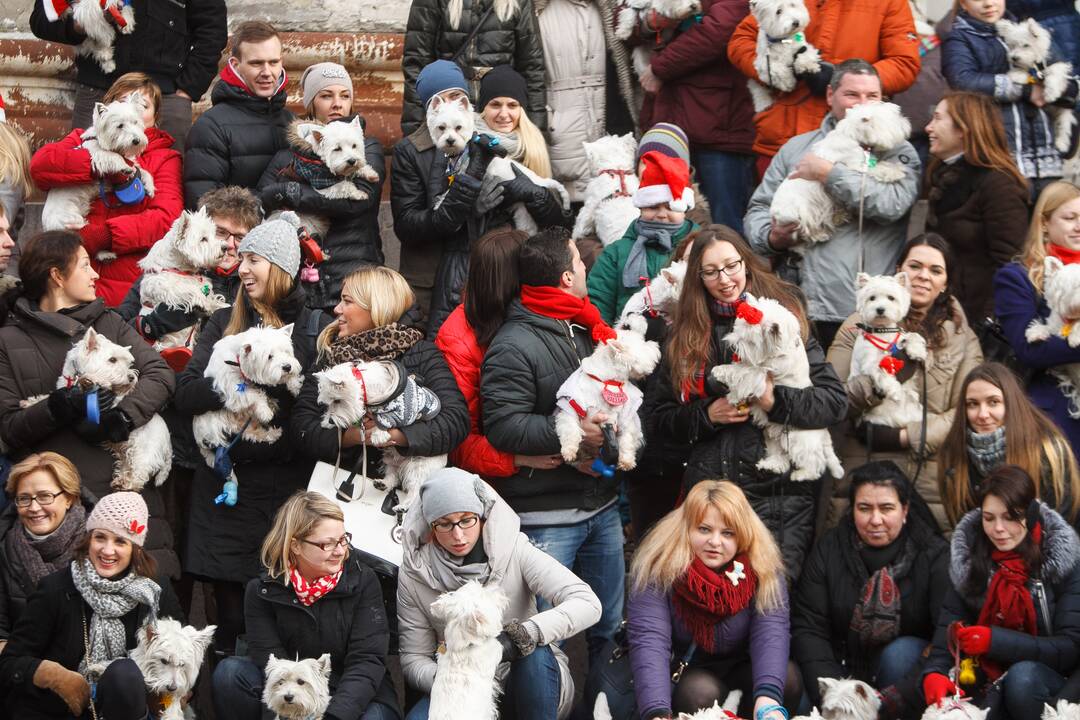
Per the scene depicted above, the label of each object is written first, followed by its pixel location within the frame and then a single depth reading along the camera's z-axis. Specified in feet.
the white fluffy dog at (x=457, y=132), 49.24
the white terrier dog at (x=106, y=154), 48.83
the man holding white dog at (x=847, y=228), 48.06
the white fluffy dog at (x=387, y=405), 41.63
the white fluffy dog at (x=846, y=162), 47.93
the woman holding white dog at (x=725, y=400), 42.22
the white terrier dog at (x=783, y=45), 50.98
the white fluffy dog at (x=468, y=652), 37.37
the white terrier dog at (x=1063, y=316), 43.34
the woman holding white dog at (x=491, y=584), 38.75
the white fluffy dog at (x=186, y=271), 46.16
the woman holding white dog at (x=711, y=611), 39.73
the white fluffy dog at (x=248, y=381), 42.34
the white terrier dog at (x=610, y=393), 41.93
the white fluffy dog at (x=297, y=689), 38.27
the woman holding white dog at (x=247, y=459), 43.50
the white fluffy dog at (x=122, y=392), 42.52
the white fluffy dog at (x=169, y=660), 39.11
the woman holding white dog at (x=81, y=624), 39.04
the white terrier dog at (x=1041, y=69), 50.21
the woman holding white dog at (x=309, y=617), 39.17
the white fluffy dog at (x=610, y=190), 51.26
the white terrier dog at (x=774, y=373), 41.14
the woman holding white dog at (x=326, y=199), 48.78
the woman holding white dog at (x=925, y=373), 43.96
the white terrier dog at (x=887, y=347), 44.11
